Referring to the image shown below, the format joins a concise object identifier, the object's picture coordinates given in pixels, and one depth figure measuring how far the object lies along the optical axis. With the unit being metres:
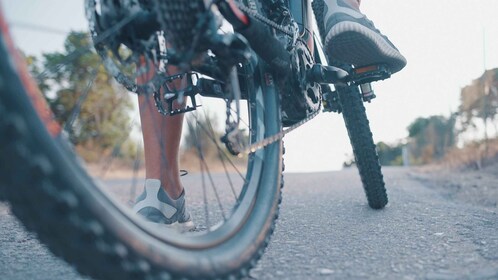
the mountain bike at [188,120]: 0.57
